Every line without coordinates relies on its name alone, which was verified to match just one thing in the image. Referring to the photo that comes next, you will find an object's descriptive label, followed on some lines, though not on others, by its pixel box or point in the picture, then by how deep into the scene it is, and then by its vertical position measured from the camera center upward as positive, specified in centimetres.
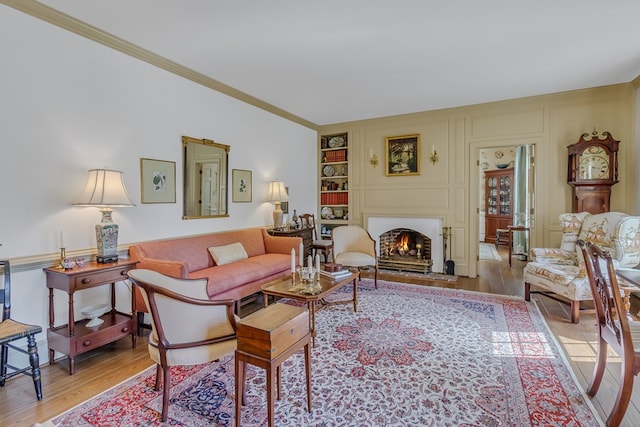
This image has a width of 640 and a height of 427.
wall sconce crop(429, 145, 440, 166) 551 +98
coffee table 278 -73
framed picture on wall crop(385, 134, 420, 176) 571 +105
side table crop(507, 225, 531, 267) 625 -35
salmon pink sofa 308 -54
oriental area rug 191 -123
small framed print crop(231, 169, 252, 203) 453 +39
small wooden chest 169 -67
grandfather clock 429 +58
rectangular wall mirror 386 +43
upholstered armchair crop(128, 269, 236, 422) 183 -70
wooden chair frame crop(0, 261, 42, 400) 200 -78
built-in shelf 647 +63
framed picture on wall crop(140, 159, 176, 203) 338 +34
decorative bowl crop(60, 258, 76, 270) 254 -43
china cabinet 888 +31
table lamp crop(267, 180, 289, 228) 501 +25
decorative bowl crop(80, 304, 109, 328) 268 -88
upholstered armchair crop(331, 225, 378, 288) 462 -51
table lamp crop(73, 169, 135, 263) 269 +10
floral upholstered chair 332 -52
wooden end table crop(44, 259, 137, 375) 242 -96
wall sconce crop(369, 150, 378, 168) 603 +101
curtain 754 +48
